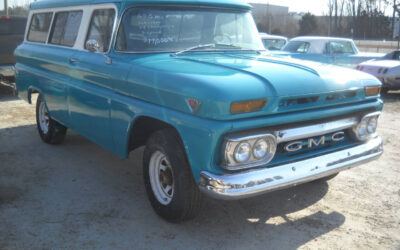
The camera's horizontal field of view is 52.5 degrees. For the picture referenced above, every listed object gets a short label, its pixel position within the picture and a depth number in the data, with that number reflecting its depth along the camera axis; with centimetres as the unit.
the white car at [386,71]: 1006
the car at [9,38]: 969
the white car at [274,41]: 1384
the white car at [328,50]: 1077
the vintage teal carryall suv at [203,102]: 277
